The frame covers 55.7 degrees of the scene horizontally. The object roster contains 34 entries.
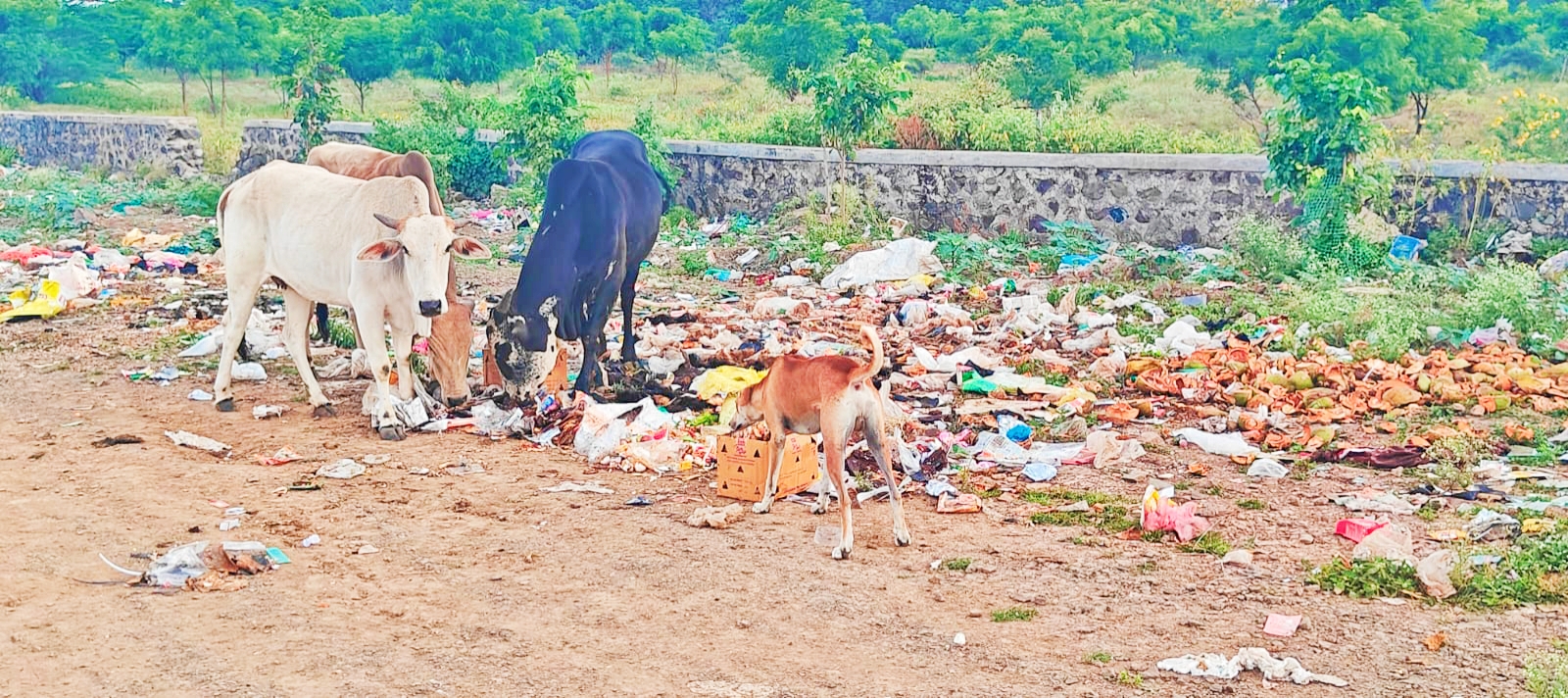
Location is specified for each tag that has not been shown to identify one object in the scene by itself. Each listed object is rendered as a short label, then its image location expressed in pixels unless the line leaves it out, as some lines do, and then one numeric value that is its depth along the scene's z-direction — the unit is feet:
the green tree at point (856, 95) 49.73
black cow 27.63
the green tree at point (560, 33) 142.72
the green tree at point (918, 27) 142.82
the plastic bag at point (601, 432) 24.93
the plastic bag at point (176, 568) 18.37
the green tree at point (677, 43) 134.82
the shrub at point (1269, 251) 38.83
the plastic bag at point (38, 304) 38.22
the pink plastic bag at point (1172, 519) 19.81
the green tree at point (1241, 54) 86.89
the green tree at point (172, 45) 124.67
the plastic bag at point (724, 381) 27.78
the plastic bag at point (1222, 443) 24.12
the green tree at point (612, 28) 146.00
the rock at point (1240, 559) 18.56
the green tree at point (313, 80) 64.85
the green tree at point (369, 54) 123.44
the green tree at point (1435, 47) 77.41
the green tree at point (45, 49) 135.85
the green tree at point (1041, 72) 87.56
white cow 25.75
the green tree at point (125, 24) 148.77
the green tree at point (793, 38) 103.65
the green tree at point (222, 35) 124.67
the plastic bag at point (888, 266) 42.50
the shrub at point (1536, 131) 53.06
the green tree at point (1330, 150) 39.65
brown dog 19.35
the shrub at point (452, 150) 62.69
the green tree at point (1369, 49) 73.72
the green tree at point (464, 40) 123.34
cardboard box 21.91
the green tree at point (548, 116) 53.83
